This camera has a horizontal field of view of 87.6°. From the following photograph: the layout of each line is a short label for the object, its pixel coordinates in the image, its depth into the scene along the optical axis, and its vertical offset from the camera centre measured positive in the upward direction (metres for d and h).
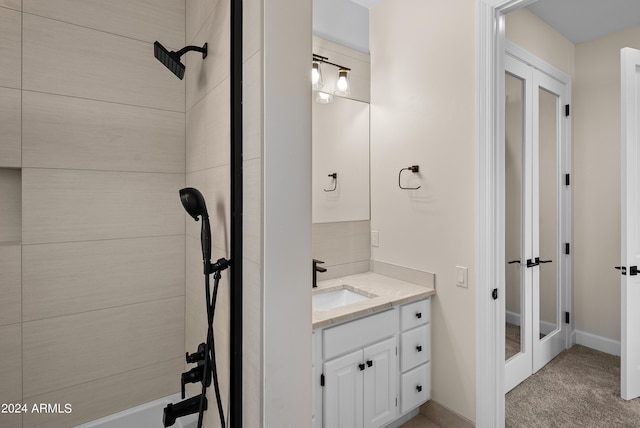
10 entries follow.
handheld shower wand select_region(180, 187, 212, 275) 1.06 +0.01
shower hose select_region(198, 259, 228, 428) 1.04 -0.43
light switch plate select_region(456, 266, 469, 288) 1.85 -0.35
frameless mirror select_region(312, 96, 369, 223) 2.17 +0.36
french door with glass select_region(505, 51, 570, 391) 2.32 -0.03
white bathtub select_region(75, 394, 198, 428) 1.37 -0.87
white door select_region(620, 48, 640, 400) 2.10 +0.01
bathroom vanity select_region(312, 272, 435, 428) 1.60 -0.73
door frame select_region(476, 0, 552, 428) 1.74 +0.01
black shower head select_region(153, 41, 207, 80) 1.19 +0.57
